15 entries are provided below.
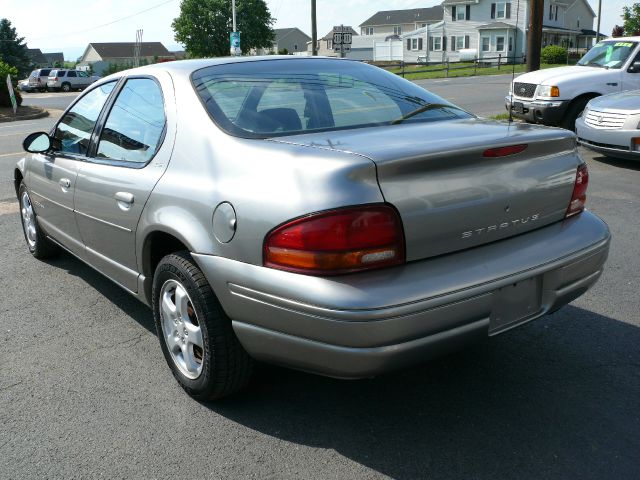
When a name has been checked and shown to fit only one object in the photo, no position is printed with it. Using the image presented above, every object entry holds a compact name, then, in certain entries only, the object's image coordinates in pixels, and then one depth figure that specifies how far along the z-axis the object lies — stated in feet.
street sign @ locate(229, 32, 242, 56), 119.26
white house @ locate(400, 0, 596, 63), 188.44
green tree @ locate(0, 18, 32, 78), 236.22
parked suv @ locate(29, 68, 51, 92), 143.43
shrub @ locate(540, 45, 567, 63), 146.51
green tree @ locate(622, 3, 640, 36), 156.37
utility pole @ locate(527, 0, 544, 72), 44.04
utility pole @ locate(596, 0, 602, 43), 178.72
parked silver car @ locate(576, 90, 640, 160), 27.96
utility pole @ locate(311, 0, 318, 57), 95.40
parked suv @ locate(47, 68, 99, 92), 142.10
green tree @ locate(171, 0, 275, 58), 252.42
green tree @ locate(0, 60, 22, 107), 82.94
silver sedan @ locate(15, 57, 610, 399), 8.15
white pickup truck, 36.55
